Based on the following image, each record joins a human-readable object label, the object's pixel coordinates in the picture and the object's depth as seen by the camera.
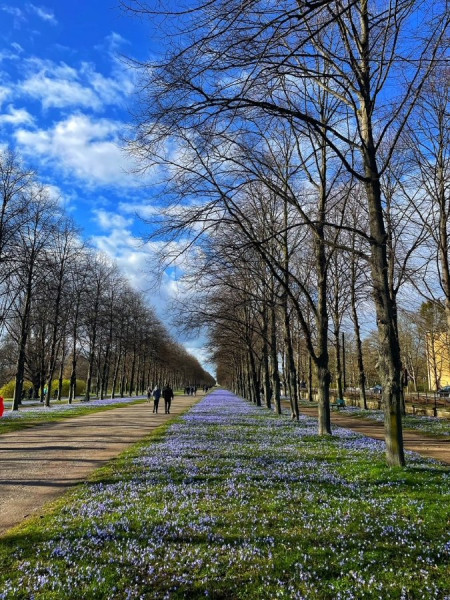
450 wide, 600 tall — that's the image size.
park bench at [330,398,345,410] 32.62
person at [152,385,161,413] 27.82
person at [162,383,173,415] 28.27
